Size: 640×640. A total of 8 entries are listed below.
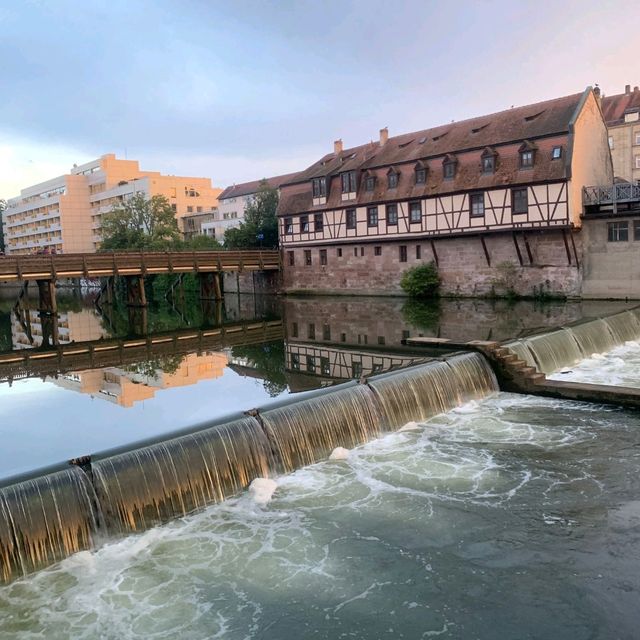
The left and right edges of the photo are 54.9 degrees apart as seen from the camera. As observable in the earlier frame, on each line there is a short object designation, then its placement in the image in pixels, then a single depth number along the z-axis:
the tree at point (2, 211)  118.18
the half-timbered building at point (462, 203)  30.52
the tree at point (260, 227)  51.91
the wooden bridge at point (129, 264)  33.50
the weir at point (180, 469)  6.82
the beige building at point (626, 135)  51.69
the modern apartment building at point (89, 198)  79.19
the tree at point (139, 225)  56.94
